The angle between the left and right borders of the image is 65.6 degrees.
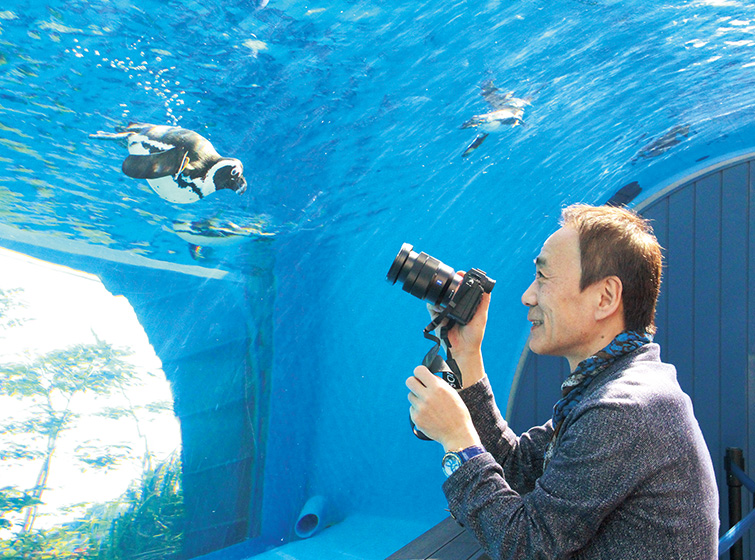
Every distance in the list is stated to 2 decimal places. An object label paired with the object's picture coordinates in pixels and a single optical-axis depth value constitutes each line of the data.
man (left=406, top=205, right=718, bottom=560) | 1.08
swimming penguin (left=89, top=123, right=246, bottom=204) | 1.93
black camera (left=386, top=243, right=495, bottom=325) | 1.69
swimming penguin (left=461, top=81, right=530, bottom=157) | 2.96
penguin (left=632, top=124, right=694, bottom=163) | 3.92
